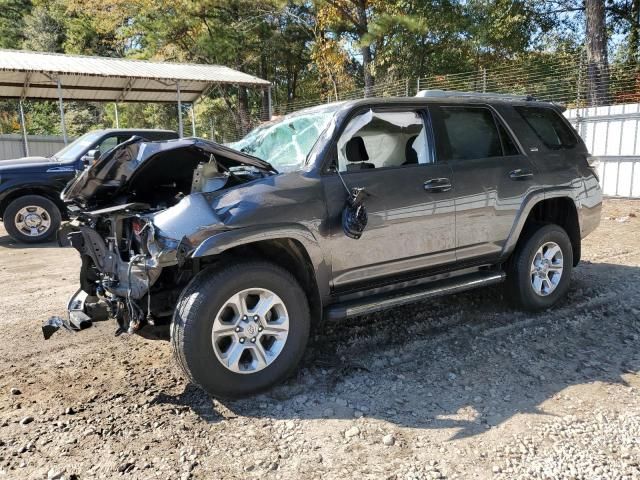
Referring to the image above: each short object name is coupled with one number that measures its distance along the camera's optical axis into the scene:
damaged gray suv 3.16
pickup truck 8.41
